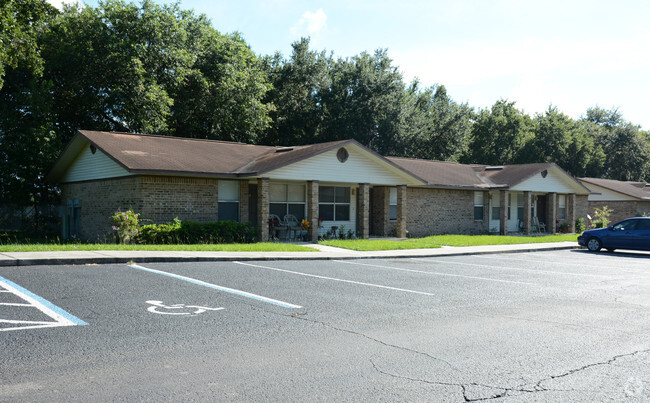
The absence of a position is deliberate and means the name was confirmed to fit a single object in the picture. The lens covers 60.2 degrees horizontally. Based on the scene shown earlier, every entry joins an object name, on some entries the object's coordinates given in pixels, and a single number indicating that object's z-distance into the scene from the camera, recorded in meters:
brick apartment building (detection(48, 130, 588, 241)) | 22.22
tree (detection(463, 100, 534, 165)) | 61.16
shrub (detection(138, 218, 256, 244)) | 20.20
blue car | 22.53
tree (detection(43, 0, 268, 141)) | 31.67
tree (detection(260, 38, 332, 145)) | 45.91
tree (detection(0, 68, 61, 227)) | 27.70
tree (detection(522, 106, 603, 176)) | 60.78
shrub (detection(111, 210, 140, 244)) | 19.88
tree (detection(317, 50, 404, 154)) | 45.91
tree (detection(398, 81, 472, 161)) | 49.94
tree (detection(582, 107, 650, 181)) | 70.56
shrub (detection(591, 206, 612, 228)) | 37.53
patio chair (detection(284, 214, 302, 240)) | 25.20
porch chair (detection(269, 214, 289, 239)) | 24.34
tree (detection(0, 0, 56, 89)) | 22.47
